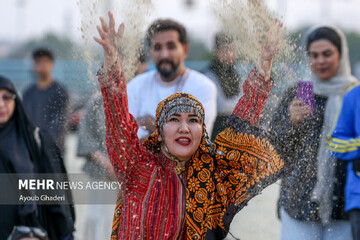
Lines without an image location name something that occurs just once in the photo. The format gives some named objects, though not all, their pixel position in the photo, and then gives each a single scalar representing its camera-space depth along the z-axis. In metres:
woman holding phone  5.58
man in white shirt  5.50
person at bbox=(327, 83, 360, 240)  5.66
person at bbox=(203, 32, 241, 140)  4.91
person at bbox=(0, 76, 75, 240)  6.19
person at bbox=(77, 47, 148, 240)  5.49
